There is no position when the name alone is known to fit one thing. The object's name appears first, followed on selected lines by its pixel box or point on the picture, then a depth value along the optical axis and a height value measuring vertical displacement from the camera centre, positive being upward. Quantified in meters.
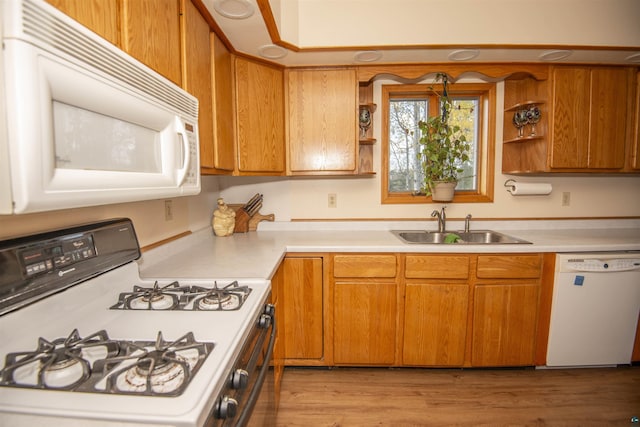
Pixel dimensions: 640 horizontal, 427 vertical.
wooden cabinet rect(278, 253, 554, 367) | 1.88 -0.75
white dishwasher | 1.85 -0.75
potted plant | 2.13 +0.28
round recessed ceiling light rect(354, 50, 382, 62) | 1.90 +0.90
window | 2.37 +0.45
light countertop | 1.40 -0.34
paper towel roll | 2.30 +0.03
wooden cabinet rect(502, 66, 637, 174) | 2.08 +0.52
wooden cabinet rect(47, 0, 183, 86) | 0.72 +0.49
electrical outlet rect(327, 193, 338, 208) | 2.44 -0.07
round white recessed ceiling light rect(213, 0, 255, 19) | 1.37 +0.88
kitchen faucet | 2.30 -0.21
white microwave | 0.45 +0.15
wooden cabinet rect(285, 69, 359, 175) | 2.09 +0.51
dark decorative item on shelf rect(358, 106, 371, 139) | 2.25 +0.57
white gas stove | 0.53 -0.37
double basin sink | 2.26 -0.35
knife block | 2.35 -0.22
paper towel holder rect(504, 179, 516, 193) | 2.34 +0.05
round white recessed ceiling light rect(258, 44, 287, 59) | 1.79 +0.88
